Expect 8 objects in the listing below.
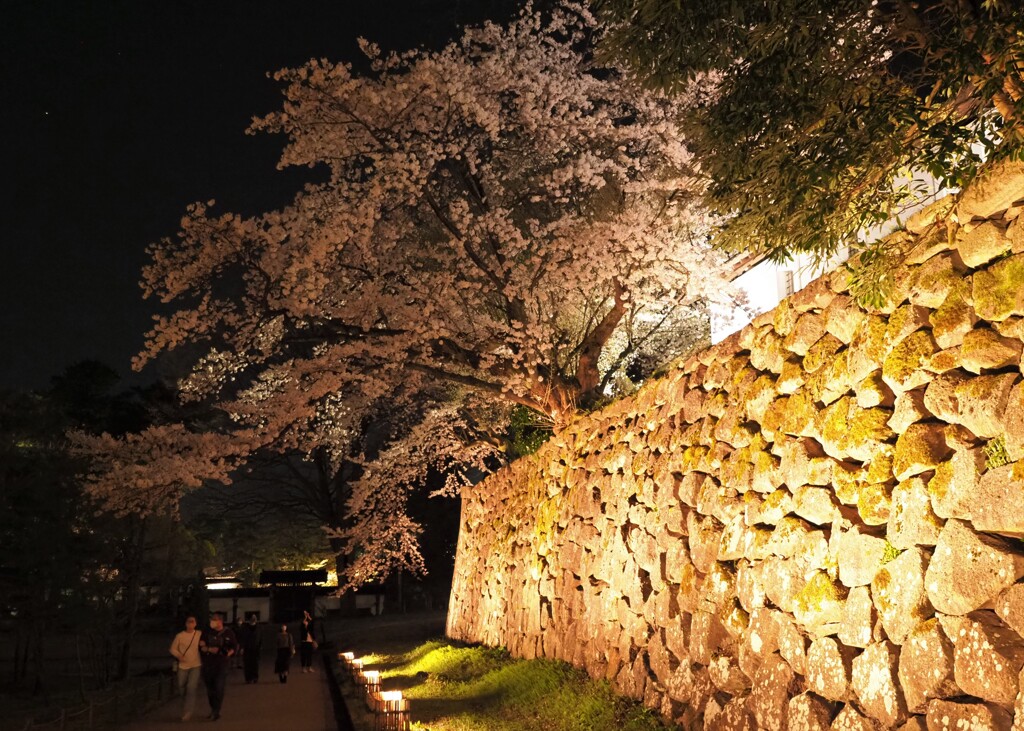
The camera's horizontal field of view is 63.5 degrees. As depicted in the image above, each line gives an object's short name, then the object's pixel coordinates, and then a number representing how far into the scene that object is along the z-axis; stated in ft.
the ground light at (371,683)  34.21
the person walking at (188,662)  36.42
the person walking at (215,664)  37.37
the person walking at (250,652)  54.65
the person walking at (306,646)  62.54
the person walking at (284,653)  53.01
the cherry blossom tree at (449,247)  39.65
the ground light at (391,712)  27.55
